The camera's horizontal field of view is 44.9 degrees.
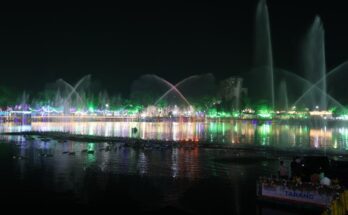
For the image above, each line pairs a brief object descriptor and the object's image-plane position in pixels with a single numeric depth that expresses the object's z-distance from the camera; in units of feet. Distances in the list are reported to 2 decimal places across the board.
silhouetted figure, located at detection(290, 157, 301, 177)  59.36
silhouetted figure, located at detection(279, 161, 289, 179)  58.65
